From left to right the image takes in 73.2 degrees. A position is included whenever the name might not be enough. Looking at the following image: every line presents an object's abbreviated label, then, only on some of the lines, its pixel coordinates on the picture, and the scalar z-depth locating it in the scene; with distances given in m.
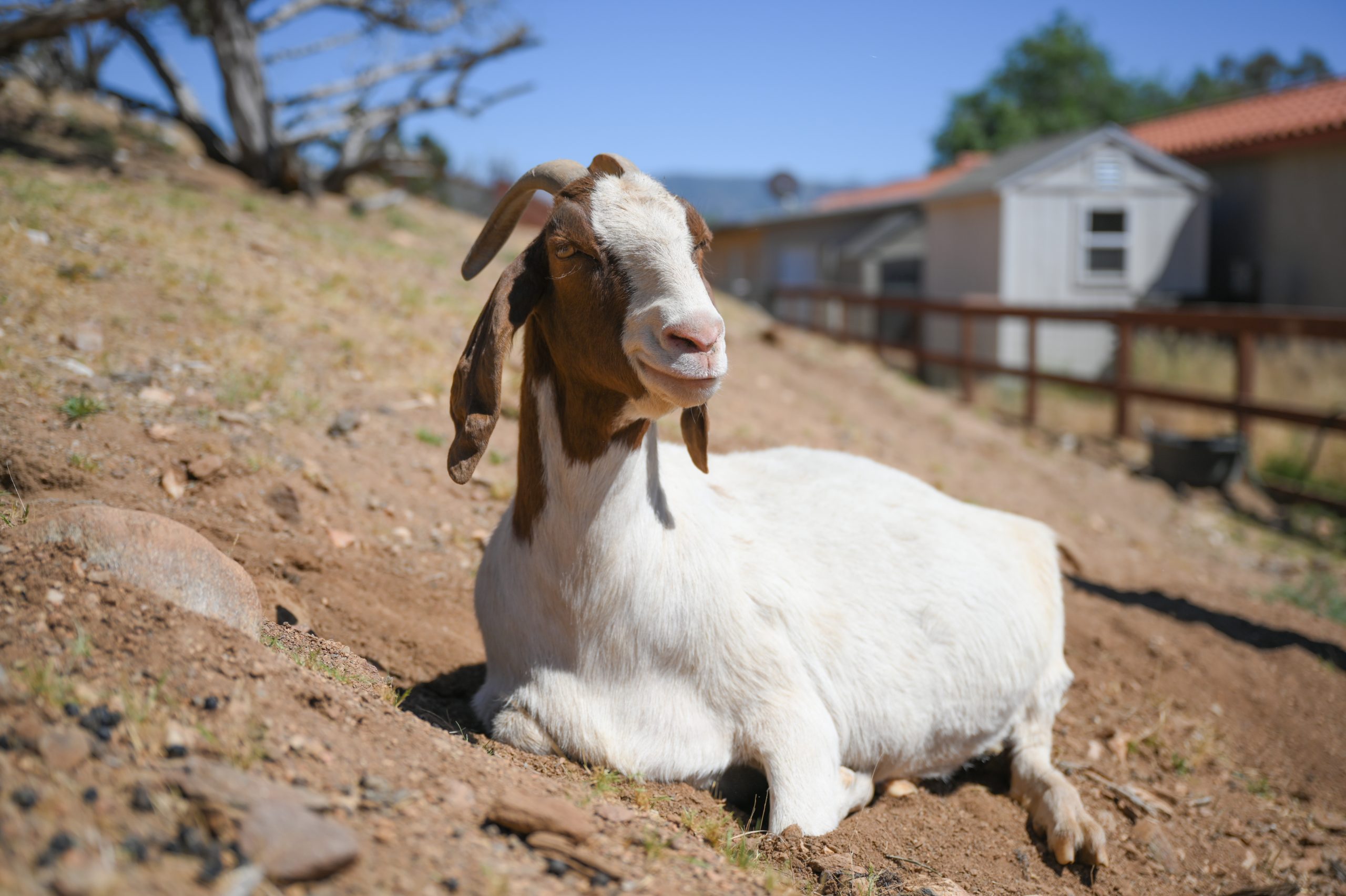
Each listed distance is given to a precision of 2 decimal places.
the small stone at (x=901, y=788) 3.62
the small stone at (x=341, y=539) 4.25
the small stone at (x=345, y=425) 5.07
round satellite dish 29.62
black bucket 9.04
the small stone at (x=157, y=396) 4.60
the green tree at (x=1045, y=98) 45.75
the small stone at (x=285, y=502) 4.20
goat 2.77
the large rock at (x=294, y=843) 1.59
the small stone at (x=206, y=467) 4.12
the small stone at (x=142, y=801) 1.65
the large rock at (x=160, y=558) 2.59
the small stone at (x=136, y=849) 1.52
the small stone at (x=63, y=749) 1.70
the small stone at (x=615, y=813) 2.37
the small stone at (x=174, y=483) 4.00
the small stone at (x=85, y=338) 4.85
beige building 16.91
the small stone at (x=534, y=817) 2.03
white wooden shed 18.03
